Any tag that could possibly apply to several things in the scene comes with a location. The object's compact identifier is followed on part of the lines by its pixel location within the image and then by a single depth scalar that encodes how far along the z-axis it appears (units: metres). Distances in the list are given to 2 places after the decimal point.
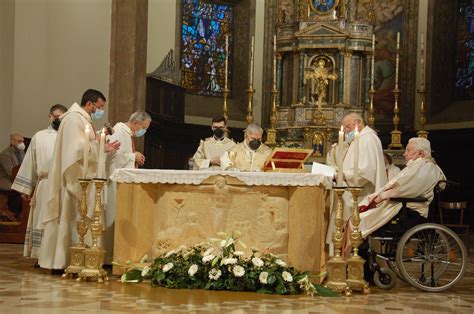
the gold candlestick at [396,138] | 16.11
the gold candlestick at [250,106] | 16.67
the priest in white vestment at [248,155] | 9.69
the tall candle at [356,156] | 7.57
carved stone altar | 7.86
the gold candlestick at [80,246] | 7.96
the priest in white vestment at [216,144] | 11.00
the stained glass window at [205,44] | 18.86
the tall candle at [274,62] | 17.27
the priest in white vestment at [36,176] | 9.02
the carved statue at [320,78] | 17.11
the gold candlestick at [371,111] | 16.56
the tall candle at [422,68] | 15.80
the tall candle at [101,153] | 7.95
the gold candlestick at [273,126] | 16.45
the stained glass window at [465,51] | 17.91
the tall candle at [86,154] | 7.89
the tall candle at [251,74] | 16.56
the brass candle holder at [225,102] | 16.51
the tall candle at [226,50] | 17.00
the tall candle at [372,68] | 16.98
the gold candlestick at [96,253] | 7.83
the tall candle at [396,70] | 16.53
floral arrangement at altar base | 7.32
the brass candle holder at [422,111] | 15.66
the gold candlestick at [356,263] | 7.57
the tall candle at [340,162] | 7.47
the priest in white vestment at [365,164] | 8.58
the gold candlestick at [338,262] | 7.44
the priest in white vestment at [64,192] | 8.41
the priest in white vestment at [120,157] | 9.18
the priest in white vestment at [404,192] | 8.11
